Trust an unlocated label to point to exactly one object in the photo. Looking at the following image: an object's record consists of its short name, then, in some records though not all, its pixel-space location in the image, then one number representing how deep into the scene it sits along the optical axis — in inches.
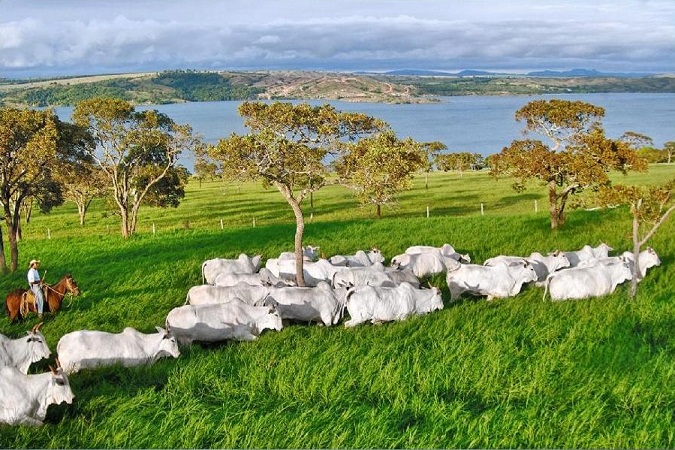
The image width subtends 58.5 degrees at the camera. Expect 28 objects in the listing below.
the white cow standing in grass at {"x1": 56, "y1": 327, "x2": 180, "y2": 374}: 490.3
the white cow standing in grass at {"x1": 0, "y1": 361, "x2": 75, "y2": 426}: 390.0
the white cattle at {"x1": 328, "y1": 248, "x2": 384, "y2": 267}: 836.6
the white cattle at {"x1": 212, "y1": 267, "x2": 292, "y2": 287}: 717.3
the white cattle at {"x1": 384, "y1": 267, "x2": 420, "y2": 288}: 729.8
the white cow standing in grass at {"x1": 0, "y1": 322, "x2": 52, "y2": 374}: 485.7
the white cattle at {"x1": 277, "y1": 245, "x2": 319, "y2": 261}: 870.3
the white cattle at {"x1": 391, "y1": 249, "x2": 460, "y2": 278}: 808.9
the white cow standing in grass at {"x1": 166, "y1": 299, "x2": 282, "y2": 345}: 557.3
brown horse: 645.3
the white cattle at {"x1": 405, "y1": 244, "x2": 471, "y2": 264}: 855.1
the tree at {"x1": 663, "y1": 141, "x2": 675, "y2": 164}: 3537.4
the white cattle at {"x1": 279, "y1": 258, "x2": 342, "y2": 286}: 774.5
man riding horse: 644.1
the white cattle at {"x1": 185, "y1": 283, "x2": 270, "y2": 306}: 655.1
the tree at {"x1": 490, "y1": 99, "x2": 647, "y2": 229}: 936.9
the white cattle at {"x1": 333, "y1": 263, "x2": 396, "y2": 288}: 716.7
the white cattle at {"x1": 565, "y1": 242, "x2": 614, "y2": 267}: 821.9
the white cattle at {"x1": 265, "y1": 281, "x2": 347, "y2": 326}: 610.5
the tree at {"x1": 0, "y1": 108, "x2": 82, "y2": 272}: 919.7
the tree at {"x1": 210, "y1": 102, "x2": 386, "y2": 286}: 665.0
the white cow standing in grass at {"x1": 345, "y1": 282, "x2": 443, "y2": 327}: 593.6
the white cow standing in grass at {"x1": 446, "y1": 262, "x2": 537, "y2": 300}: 677.3
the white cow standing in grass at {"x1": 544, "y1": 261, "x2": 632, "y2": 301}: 647.8
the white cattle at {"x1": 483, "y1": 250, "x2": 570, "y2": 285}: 746.8
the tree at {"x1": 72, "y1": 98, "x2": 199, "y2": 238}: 1369.3
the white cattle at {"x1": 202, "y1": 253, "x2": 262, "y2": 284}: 815.7
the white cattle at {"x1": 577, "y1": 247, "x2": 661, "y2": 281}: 716.0
